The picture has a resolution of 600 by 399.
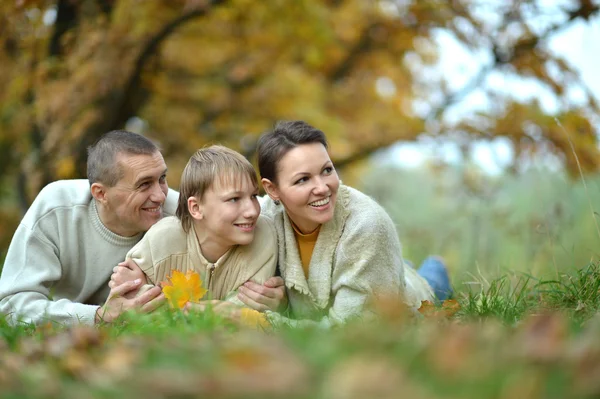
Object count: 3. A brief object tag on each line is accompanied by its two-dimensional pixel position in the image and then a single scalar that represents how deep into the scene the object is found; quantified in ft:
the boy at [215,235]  10.51
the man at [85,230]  11.33
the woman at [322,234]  10.30
